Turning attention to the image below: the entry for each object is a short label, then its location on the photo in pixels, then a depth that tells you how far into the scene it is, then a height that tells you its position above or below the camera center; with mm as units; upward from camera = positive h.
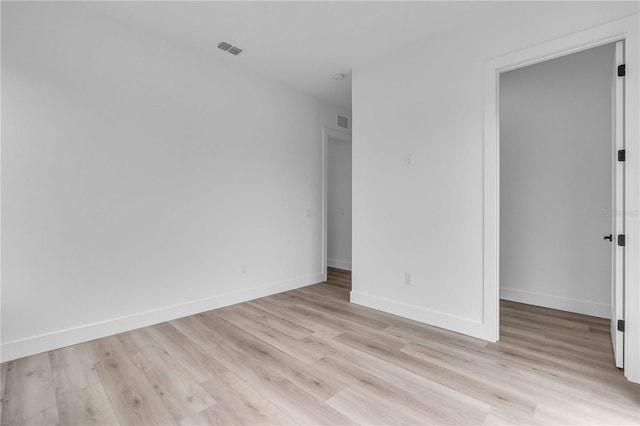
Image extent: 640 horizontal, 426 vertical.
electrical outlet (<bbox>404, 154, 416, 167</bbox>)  3193 +492
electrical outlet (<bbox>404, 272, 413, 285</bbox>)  3201 -741
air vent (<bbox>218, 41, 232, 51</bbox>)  3214 +1725
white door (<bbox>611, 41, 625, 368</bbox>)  2092 -7
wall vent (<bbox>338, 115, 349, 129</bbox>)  5020 +1414
